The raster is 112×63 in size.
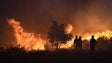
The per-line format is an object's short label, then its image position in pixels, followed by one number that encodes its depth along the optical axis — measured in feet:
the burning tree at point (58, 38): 332.35
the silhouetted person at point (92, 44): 142.88
